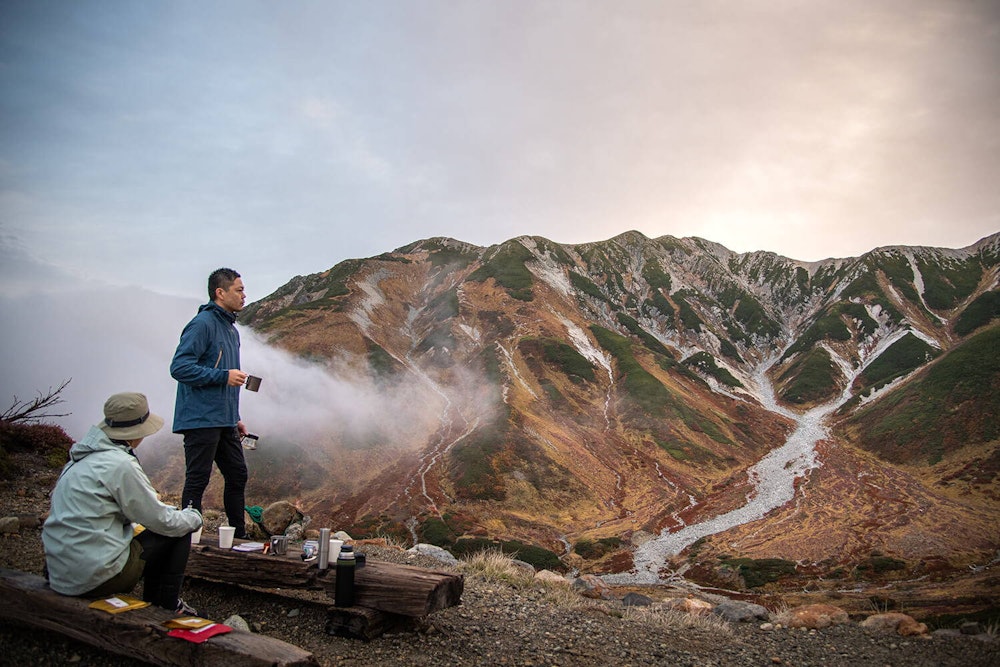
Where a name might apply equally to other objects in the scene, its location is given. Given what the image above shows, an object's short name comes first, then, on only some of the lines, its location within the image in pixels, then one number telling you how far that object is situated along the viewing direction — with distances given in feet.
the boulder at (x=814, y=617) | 35.73
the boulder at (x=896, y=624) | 33.78
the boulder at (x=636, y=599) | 51.34
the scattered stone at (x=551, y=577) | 40.22
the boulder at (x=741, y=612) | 40.40
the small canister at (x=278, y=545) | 20.53
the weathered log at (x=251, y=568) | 19.22
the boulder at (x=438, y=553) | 45.70
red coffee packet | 12.52
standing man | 20.62
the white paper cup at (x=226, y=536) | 21.09
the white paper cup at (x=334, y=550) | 19.60
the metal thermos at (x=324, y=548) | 19.34
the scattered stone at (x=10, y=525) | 27.58
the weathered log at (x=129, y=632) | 12.23
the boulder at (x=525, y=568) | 40.43
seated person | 13.91
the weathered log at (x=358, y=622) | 18.34
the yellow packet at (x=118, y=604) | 13.70
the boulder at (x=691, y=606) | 44.66
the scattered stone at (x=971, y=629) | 38.22
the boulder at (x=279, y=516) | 47.14
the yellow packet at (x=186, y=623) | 13.12
